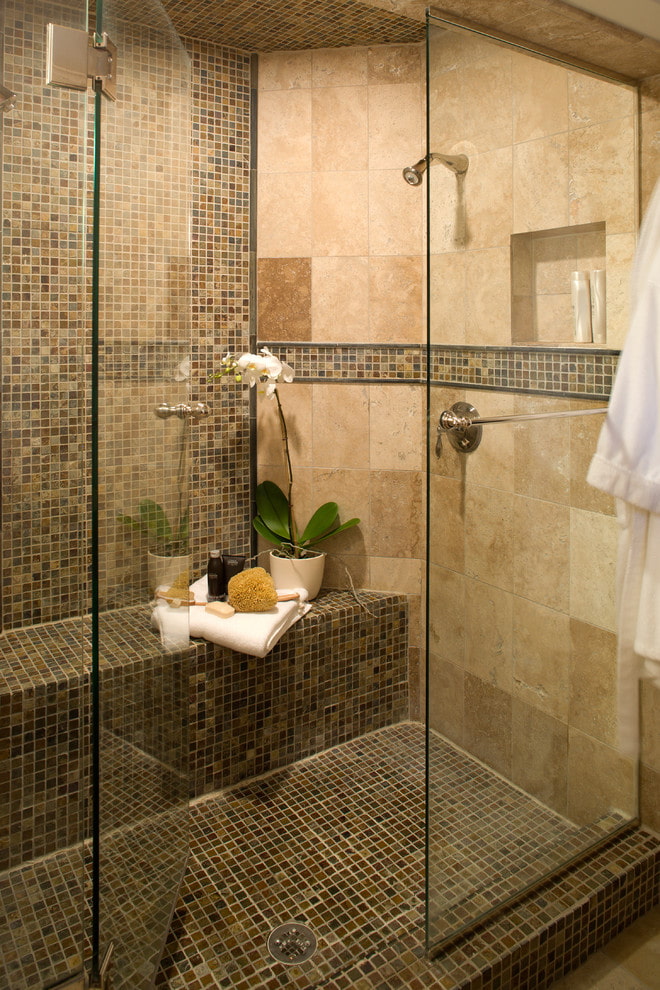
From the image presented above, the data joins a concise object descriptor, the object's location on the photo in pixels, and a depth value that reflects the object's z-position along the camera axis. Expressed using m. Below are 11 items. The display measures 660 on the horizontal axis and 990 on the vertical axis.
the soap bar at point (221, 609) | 2.23
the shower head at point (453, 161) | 1.44
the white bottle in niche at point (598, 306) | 1.58
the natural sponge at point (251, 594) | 2.25
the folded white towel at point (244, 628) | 2.15
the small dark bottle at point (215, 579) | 2.38
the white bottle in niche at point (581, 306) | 1.58
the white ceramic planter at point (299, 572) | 2.52
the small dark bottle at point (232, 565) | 2.41
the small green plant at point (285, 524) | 2.58
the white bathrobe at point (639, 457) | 1.37
